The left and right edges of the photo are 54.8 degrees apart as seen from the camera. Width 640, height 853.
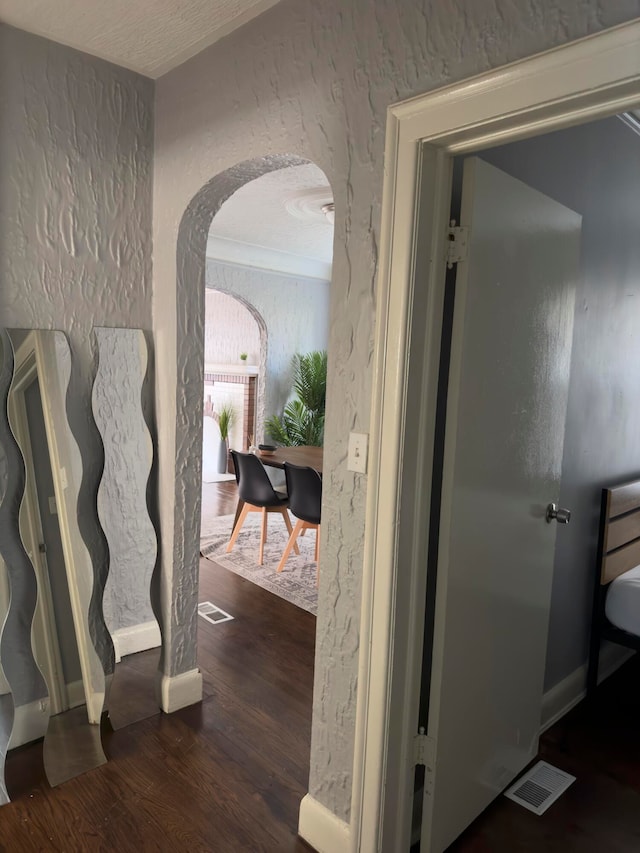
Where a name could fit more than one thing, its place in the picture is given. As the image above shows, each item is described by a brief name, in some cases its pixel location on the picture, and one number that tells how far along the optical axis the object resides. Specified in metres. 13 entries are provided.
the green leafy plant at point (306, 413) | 6.68
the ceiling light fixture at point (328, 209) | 4.29
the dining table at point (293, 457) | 4.54
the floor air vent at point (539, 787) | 2.06
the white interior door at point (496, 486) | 1.67
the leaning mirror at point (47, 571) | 2.16
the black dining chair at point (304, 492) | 3.93
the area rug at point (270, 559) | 3.88
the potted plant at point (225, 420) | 7.61
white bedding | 2.54
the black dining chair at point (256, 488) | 4.34
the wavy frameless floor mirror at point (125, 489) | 2.36
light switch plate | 1.65
